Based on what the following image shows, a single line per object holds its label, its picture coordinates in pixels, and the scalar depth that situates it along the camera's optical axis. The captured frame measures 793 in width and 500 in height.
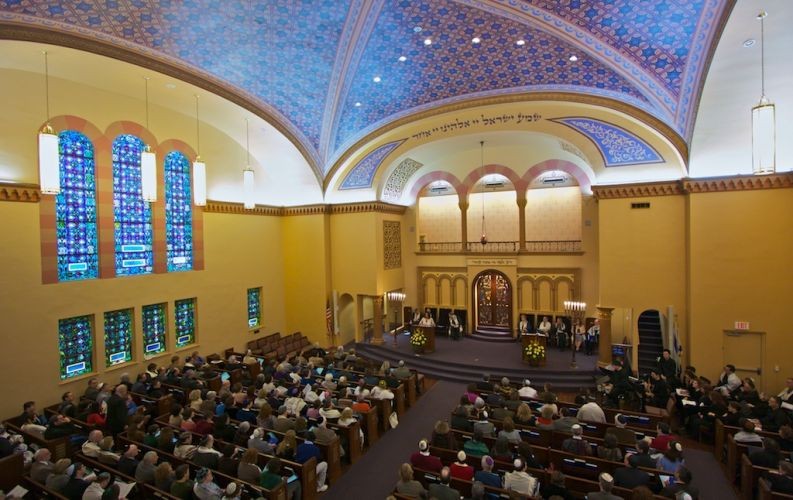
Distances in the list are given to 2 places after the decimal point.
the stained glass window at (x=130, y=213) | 11.02
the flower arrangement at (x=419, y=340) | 13.51
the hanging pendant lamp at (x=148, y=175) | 8.62
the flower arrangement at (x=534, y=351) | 11.91
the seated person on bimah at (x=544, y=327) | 14.24
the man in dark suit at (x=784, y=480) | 5.23
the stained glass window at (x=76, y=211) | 9.83
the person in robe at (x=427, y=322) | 13.98
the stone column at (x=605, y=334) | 11.66
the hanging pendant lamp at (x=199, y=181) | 9.75
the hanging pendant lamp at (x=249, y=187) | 11.31
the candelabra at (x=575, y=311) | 13.00
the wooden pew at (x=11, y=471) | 5.98
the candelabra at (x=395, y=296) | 15.74
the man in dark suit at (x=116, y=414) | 7.52
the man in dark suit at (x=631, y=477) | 5.41
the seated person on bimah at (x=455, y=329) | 15.64
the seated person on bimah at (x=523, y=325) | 14.30
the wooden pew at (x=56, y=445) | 6.86
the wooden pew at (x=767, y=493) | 5.19
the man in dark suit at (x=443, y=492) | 5.07
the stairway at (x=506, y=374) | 11.36
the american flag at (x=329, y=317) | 15.24
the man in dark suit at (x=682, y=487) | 5.02
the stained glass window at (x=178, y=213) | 12.37
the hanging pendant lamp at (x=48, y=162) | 7.23
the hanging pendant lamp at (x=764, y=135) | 6.12
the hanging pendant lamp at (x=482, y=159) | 15.40
